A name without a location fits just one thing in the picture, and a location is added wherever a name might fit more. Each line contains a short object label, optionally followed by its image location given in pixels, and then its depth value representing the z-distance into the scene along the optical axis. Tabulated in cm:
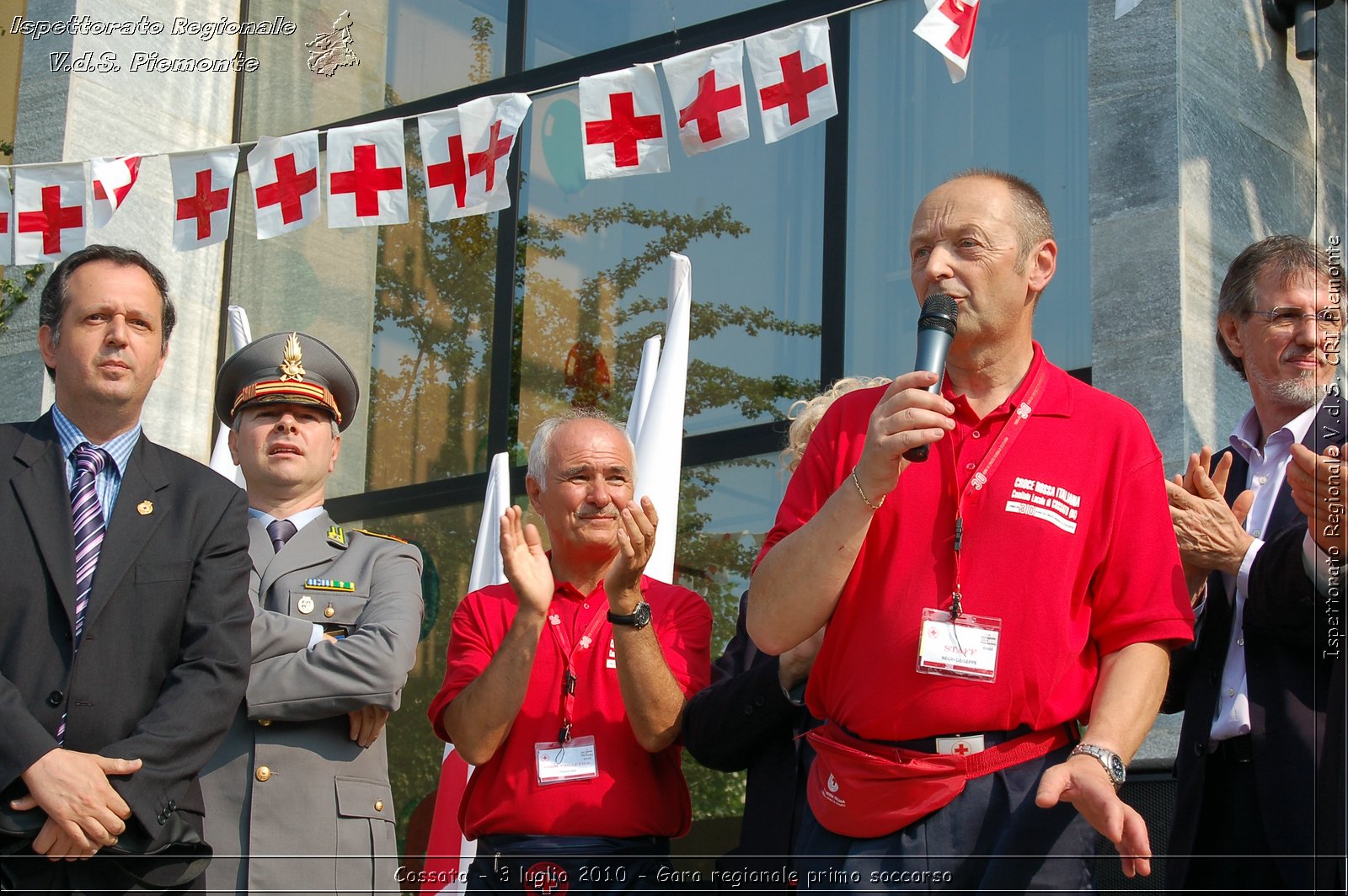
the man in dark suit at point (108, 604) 329
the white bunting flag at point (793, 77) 563
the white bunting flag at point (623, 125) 601
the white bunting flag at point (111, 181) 718
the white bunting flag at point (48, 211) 727
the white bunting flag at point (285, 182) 673
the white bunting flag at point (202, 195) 707
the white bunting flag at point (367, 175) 656
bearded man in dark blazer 325
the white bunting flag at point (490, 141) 619
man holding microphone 270
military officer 395
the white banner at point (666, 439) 534
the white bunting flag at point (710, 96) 585
